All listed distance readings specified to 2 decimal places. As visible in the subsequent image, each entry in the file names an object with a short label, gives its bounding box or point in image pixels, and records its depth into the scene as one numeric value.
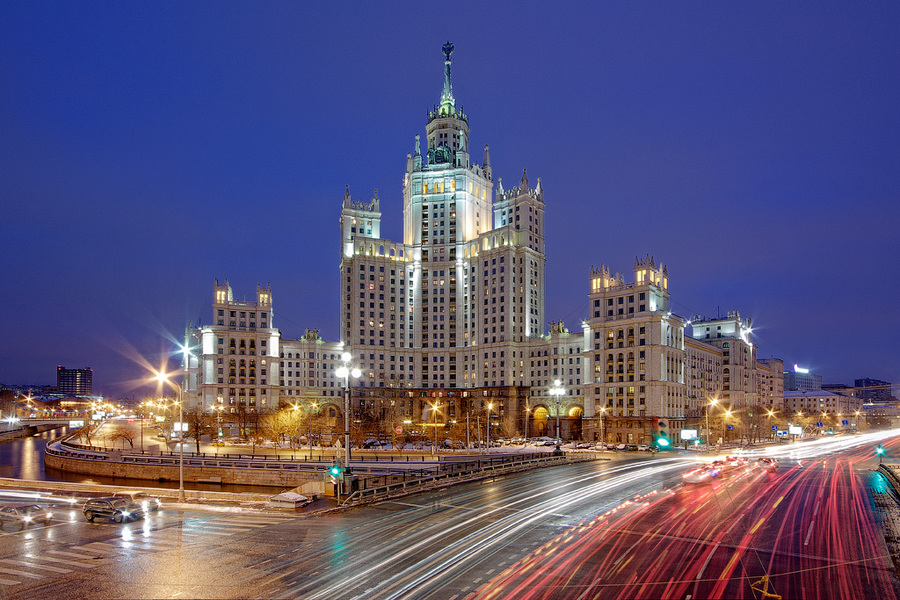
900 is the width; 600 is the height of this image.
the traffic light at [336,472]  41.56
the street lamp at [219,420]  116.68
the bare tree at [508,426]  140.31
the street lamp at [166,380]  41.12
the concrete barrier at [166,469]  64.50
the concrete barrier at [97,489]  42.97
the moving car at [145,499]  38.81
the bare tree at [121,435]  105.54
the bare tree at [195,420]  114.31
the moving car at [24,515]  33.82
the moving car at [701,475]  50.06
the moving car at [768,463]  61.94
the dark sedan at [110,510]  35.06
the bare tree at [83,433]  136.04
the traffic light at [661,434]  105.81
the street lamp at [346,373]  42.50
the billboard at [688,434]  106.15
